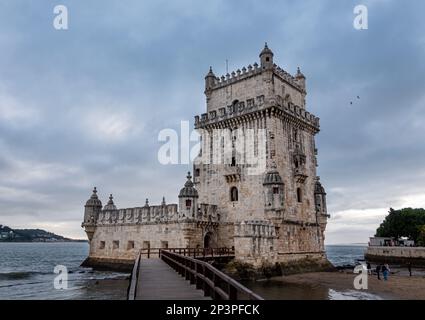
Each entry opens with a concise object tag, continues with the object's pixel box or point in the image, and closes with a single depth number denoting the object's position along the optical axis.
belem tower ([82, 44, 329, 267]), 31.47
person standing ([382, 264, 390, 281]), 31.76
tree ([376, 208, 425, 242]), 74.25
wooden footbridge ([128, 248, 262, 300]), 9.27
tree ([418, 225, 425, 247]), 61.12
